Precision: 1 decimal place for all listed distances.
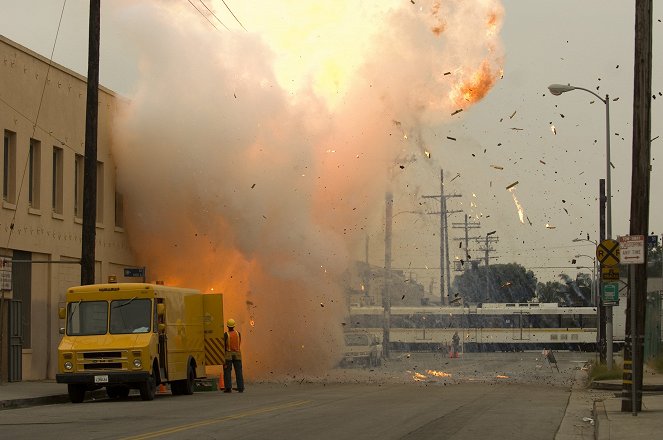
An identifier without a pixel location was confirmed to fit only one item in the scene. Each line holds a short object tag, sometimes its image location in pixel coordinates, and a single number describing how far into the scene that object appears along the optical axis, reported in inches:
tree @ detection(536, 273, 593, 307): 4414.4
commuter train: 3164.4
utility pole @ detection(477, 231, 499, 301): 3826.3
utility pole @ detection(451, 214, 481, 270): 3544.3
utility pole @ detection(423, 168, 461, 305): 2329.4
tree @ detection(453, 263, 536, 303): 4387.3
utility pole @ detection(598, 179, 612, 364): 1905.3
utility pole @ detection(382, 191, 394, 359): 1624.0
